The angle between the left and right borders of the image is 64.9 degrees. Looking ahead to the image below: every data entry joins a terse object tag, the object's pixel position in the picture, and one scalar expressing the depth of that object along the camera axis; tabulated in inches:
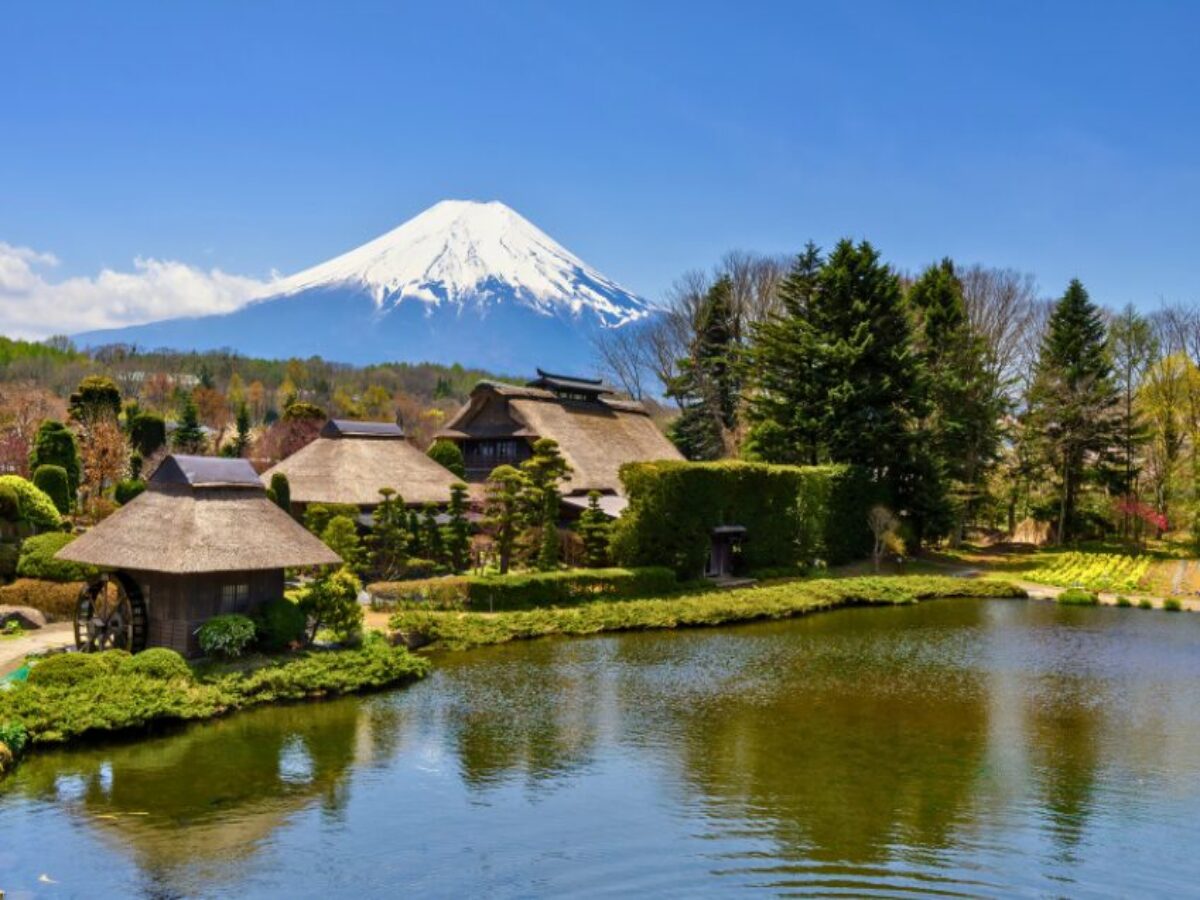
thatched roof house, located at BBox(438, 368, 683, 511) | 1770.4
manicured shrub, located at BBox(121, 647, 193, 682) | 741.9
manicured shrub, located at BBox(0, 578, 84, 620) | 1001.5
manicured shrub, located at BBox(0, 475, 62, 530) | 1090.7
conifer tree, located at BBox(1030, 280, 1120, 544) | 2023.9
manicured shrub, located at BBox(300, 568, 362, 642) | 887.1
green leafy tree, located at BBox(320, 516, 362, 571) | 1119.6
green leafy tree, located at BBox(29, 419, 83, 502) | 1478.8
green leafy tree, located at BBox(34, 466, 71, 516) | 1301.7
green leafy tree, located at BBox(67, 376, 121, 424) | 2085.8
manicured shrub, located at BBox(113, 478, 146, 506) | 1503.4
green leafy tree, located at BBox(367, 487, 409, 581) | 1272.1
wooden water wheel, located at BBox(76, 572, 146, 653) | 822.5
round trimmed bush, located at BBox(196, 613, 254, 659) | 814.5
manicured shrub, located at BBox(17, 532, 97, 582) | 1030.4
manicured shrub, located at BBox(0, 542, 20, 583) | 1058.7
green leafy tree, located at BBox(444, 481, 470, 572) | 1326.3
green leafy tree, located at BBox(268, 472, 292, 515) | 1352.1
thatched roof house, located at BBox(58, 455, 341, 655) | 823.7
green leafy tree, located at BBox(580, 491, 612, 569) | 1386.6
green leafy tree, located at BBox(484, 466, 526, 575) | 1266.0
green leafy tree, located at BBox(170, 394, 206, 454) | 2433.6
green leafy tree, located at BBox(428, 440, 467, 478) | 1820.9
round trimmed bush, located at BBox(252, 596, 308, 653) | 855.7
